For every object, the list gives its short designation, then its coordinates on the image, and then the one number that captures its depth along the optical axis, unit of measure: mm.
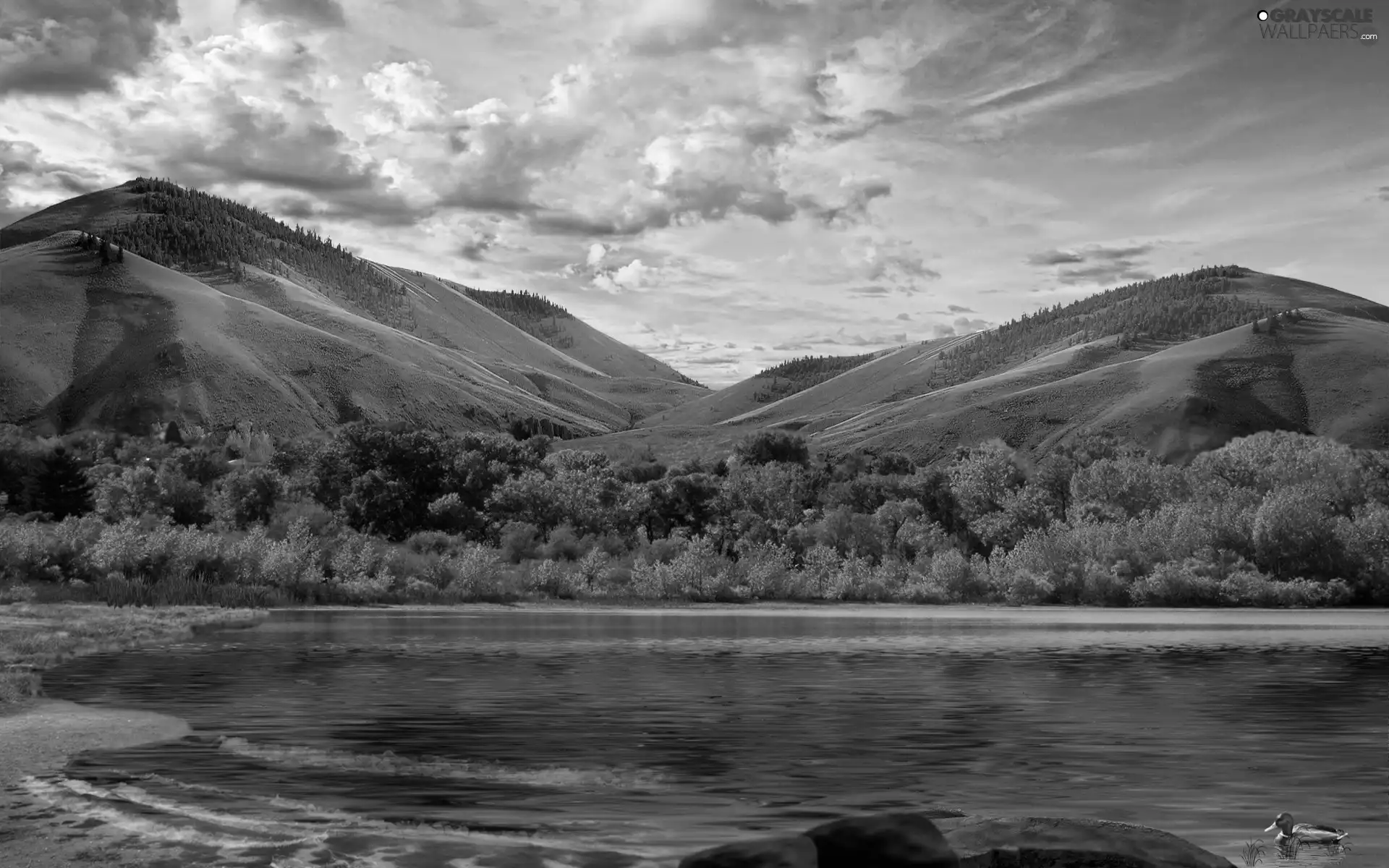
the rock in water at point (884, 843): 12633
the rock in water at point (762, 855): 12398
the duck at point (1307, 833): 14227
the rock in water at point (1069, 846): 12453
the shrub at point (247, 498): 105938
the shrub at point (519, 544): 100500
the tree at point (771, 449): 142875
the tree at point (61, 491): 114500
